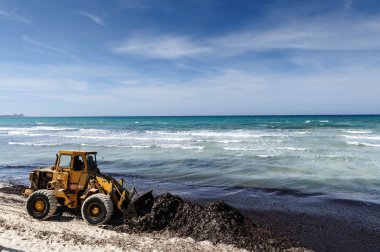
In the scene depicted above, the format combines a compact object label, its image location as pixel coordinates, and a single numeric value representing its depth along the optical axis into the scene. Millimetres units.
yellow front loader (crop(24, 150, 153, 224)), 10398
